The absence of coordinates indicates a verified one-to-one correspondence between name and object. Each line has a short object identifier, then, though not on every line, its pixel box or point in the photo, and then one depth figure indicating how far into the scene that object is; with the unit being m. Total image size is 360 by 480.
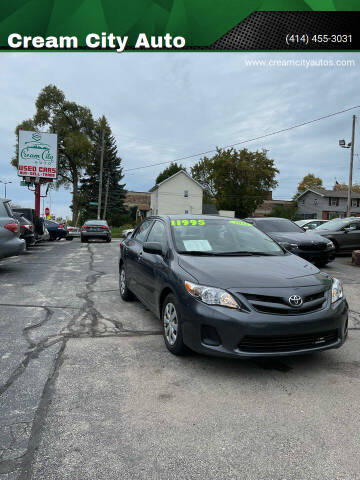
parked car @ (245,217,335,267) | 10.09
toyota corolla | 3.10
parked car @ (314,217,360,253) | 13.53
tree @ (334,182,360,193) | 79.00
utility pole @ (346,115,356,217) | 28.05
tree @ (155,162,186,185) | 77.38
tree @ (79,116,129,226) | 49.62
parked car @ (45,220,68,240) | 22.42
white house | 54.31
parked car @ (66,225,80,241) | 25.53
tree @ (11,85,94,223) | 47.44
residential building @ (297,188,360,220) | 59.50
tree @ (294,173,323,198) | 79.62
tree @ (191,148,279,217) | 55.66
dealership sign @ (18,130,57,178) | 27.14
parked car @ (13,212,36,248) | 13.42
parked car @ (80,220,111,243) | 21.53
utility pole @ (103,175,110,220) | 49.59
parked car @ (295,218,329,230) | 24.65
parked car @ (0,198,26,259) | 8.73
